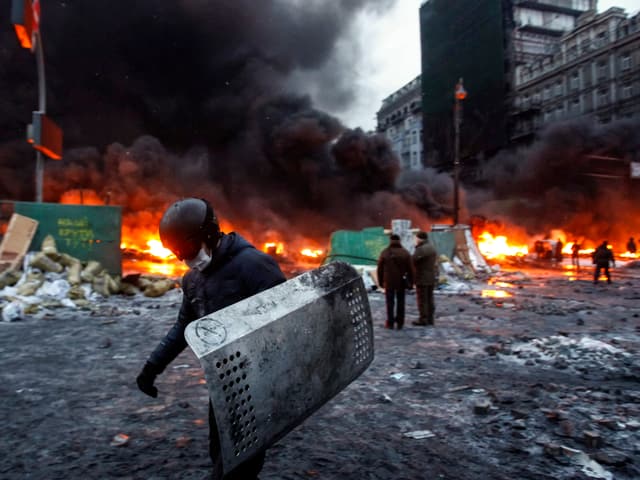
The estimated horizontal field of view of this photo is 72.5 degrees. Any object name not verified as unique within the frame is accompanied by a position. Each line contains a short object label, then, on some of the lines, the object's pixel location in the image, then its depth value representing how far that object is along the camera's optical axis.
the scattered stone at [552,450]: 2.74
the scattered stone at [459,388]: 4.02
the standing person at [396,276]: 6.87
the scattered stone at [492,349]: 5.29
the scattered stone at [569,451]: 2.72
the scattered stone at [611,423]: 3.09
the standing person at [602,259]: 13.17
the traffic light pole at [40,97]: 9.42
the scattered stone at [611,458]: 2.60
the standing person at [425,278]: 7.10
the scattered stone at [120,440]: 2.99
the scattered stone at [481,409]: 3.43
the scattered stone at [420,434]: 3.07
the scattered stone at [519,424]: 3.15
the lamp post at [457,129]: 17.52
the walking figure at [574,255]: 20.50
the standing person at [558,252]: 23.84
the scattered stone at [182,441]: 2.96
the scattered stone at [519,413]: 3.34
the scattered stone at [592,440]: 2.82
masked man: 1.94
